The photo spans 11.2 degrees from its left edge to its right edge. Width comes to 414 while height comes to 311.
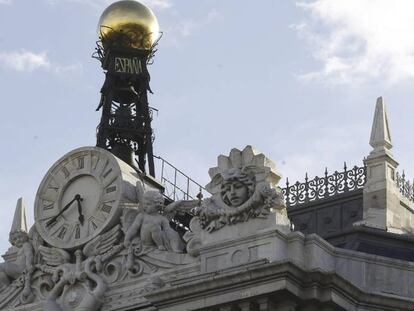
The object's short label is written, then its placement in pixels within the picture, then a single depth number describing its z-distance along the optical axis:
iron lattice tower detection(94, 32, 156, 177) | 75.44
